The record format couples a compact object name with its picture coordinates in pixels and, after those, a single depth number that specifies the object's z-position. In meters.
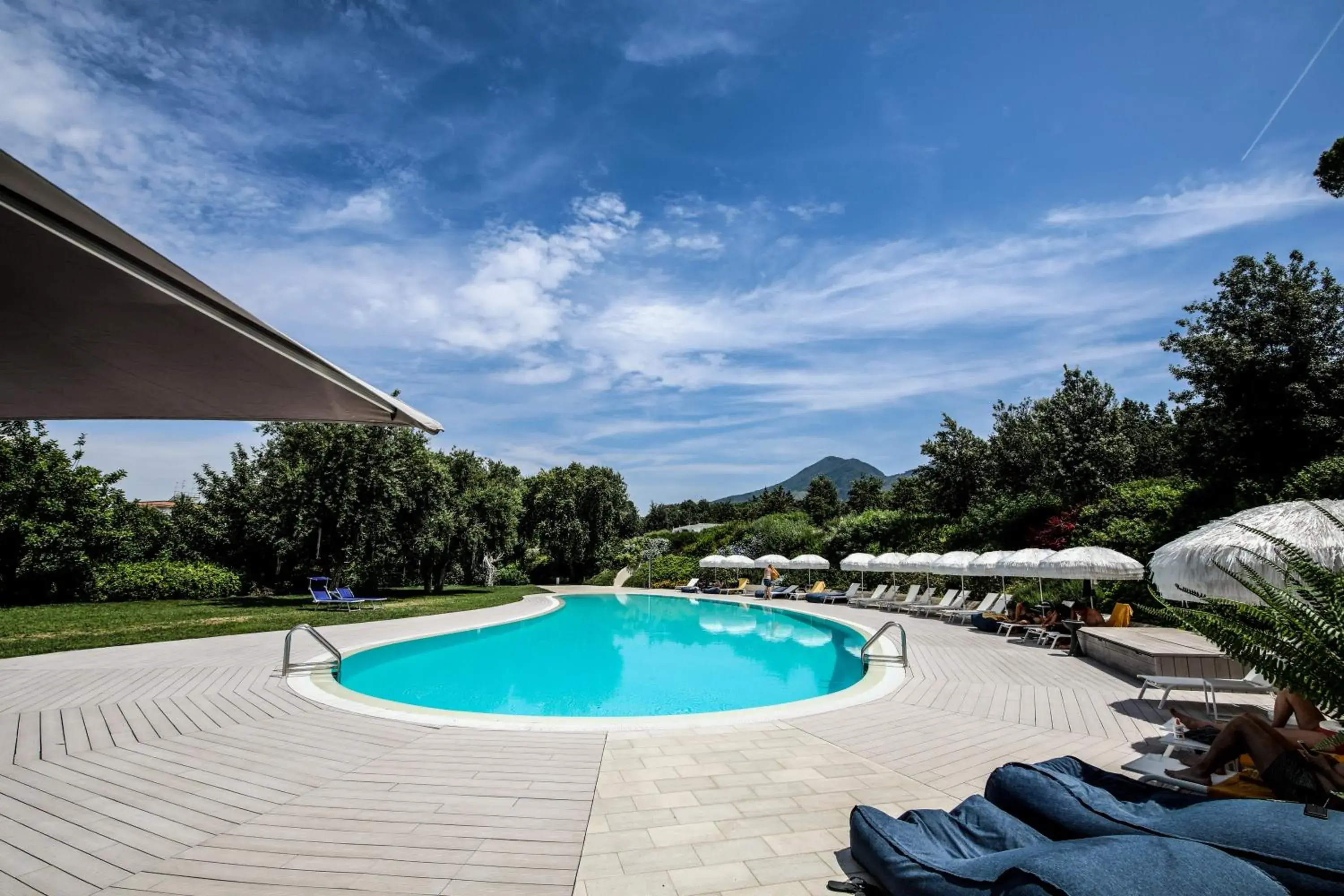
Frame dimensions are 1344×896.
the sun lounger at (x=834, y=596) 20.30
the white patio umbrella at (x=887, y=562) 17.78
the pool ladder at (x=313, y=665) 7.25
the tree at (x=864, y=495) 62.69
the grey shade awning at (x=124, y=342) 1.63
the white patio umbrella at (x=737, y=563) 24.25
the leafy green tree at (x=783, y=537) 26.91
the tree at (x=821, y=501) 62.97
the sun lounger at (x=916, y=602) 16.69
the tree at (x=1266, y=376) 13.19
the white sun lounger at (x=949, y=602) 15.83
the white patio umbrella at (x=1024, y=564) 11.23
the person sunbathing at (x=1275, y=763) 2.98
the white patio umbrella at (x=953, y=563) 14.67
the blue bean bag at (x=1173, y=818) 1.61
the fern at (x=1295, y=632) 1.69
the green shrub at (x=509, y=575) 32.16
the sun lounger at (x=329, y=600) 16.97
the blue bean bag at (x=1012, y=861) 1.46
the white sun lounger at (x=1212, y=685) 5.34
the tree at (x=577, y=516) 32.25
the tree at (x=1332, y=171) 10.43
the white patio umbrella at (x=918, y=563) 16.55
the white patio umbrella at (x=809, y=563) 21.64
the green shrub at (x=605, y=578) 30.88
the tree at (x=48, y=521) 18.03
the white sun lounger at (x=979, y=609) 14.24
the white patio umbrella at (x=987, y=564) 12.83
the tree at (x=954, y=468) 22.77
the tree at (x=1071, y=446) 20.42
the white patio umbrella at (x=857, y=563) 18.94
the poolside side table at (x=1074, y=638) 9.48
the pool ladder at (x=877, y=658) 8.48
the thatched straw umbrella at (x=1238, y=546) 5.25
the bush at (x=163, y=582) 19.20
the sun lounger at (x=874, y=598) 18.98
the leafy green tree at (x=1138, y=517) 13.23
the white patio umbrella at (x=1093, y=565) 9.95
